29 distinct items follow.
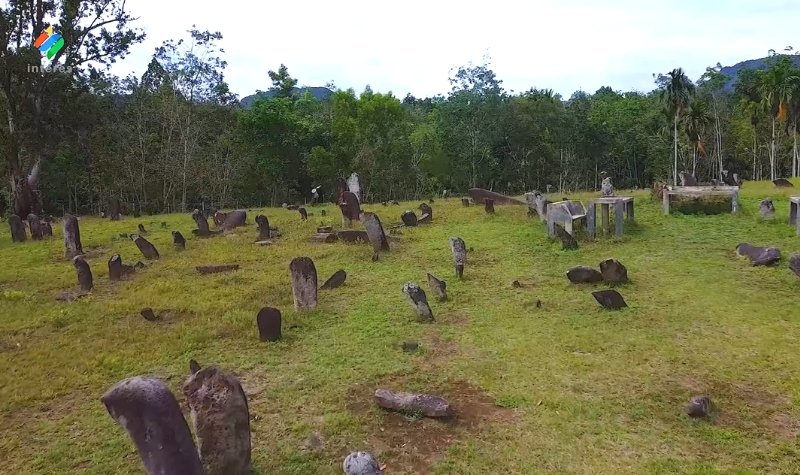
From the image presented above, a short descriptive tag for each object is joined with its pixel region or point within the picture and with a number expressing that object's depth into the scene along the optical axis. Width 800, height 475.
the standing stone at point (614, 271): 10.88
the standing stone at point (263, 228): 17.36
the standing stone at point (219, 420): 5.03
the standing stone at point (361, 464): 4.32
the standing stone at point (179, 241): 16.34
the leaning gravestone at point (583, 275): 10.92
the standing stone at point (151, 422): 4.38
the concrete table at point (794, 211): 14.55
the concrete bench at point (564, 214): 15.20
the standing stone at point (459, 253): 11.92
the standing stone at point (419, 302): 9.17
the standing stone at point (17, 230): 19.12
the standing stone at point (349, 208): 18.56
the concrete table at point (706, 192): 17.19
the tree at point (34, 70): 23.31
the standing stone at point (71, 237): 15.81
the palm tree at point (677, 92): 37.69
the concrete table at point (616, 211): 15.17
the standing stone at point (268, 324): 8.28
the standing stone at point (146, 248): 15.16
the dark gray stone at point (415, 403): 5.96
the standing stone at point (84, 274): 11.77
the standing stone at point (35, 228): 19.50
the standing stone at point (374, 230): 14.41
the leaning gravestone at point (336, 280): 11.45
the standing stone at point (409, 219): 18.88
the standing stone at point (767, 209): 15.87
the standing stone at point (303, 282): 9.69
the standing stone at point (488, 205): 20.00
